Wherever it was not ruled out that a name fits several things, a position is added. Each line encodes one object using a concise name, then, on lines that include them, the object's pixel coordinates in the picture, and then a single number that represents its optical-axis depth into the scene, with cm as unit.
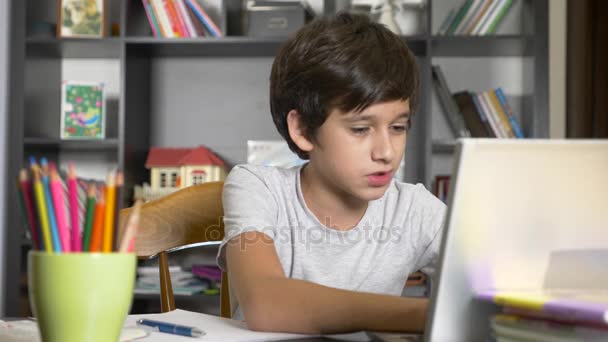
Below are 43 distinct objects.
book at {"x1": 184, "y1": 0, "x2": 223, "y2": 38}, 274
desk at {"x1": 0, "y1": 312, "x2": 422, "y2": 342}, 75
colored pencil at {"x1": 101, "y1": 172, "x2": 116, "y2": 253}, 57
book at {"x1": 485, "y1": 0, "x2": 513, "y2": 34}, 271
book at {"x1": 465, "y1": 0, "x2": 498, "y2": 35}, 271
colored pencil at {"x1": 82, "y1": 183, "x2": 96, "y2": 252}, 59
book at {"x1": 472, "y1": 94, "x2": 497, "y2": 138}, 271
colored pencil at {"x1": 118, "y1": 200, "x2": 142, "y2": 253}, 60
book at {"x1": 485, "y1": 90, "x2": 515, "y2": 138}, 271
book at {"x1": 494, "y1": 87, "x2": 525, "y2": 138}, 271
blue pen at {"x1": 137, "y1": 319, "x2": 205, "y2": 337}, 80
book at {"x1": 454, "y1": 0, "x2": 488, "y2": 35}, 272
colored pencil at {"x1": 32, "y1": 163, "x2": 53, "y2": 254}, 58
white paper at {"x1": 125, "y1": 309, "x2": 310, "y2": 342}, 79
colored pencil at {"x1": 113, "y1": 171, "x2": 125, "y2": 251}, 58
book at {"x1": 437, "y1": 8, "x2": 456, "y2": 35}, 275
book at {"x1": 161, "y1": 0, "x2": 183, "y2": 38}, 274
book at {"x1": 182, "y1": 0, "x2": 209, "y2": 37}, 277
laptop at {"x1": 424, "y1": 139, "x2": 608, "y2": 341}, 57
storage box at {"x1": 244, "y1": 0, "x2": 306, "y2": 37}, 271
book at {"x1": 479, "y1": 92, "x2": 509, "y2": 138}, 271
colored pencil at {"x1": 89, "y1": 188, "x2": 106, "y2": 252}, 57
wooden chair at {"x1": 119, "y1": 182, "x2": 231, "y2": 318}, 125
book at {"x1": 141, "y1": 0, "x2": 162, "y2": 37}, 275
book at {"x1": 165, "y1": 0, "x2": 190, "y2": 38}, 274
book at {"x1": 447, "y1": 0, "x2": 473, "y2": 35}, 272
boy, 114
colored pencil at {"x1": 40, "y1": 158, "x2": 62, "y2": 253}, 58
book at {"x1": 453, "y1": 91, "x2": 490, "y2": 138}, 271
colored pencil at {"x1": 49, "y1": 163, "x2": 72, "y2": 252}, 58
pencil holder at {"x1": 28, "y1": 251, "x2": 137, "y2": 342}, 58
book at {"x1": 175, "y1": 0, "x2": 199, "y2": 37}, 273
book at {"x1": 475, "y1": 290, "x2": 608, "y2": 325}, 51
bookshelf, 271
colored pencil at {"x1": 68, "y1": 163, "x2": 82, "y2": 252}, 59
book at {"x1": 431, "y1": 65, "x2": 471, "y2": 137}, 274
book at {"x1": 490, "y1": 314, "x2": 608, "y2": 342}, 54
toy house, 274
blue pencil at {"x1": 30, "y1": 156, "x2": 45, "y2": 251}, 59
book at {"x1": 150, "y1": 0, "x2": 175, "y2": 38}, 274
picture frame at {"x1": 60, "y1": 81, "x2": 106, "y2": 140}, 278
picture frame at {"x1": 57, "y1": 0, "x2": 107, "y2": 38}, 277
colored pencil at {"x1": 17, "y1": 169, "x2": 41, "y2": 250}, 59
